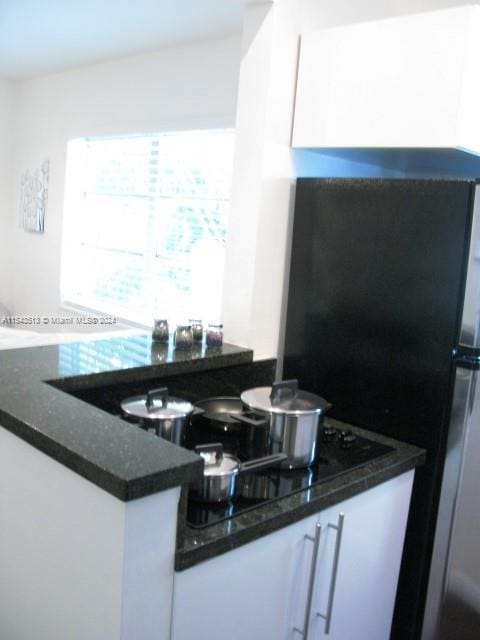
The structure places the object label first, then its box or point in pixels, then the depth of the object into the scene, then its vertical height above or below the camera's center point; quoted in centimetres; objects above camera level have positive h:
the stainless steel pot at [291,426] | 148 -45
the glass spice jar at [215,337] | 191 -31
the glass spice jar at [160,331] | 190 -31
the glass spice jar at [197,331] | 193 -30
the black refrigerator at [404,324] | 161 -20
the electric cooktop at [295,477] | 123 -56
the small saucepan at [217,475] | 125 -49
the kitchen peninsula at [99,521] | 99 -56
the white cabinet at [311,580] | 116 -75
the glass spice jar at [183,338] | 185 -31
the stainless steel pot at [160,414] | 136 -41
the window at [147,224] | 365 +6
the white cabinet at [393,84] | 153 +47
